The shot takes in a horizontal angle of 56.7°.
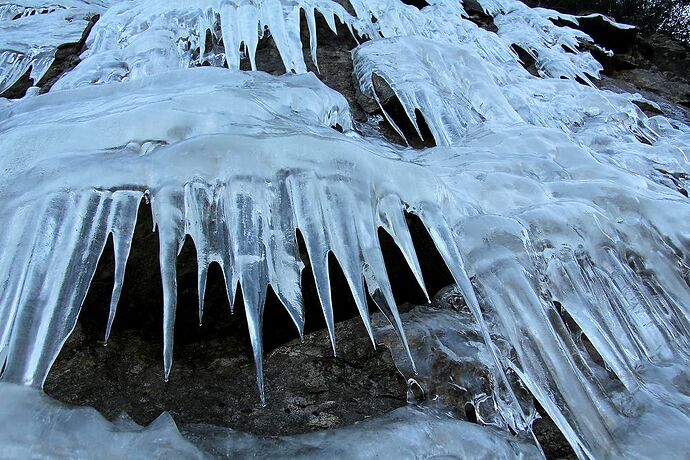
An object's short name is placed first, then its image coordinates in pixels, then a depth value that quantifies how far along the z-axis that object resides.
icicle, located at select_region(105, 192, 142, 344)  1.24
